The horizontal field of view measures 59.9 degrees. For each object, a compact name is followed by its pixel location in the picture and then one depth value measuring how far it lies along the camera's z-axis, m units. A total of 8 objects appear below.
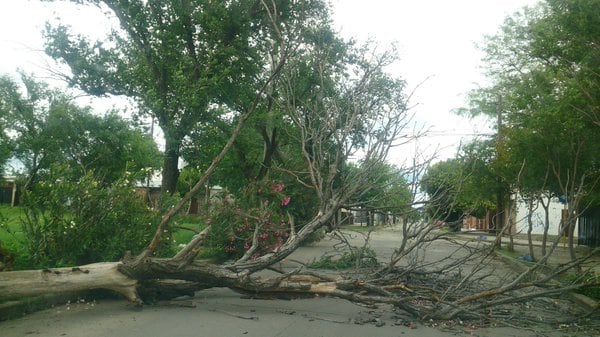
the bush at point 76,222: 8.12
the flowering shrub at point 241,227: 12.57
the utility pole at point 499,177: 18.70
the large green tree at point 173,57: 13.23
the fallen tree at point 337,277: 7.20
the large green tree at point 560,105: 9.42
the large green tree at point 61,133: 24.14
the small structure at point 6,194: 33.56
